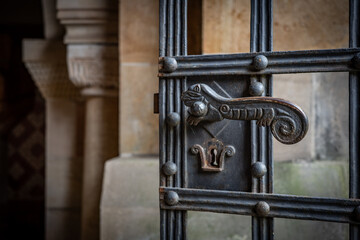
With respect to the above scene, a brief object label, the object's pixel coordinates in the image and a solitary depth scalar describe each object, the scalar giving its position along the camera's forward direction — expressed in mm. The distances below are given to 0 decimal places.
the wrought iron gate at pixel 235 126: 648
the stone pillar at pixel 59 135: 1793
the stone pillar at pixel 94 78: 1537
